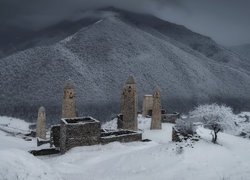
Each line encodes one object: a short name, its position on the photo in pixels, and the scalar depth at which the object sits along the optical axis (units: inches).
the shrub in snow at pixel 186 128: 930.2
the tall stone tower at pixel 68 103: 1499.8
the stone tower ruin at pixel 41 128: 1736.0
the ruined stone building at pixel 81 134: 1016.9
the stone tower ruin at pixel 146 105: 2064.7
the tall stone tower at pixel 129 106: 1546.5
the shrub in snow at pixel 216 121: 1112.0
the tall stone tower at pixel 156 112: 1721.2
